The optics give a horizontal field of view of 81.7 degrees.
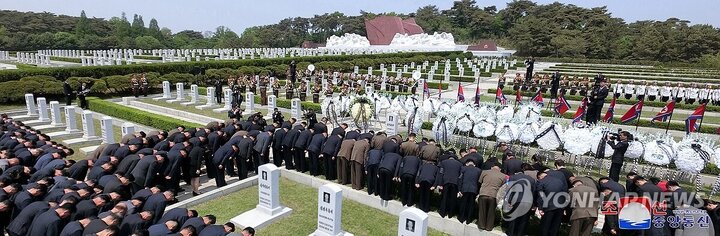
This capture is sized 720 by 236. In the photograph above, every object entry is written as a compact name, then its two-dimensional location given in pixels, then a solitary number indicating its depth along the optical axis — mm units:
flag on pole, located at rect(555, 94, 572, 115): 14195
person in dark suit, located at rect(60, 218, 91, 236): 5148
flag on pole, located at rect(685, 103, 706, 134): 11414
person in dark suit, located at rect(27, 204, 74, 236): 5395
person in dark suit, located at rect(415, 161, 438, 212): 7637
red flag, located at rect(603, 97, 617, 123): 13384
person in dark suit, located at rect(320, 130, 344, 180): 9266
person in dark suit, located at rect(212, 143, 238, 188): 8984
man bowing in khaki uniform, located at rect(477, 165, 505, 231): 6977
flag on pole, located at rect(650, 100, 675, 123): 12109
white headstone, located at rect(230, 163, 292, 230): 7598
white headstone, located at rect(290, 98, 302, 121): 16016
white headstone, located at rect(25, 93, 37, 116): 15859
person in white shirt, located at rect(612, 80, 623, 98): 22447
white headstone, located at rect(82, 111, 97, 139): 12742
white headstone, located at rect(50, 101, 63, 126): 14477
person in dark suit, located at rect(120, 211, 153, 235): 5367
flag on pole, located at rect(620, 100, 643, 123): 12390
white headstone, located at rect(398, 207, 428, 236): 5832
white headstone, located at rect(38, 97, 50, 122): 15016
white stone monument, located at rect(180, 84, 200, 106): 19109
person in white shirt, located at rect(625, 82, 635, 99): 22281
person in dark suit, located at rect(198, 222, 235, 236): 5176
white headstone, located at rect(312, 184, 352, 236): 6780
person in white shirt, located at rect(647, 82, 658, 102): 21766
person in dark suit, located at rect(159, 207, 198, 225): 5506
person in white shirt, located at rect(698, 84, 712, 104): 20656
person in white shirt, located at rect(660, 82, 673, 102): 21250
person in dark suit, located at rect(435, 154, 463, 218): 7441
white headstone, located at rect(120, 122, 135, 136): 11297
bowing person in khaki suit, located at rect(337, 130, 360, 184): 8953
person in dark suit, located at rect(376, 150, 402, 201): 8031
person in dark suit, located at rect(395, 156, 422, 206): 7801
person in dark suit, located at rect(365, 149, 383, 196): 8305
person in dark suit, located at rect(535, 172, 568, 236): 6648
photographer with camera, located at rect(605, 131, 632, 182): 9109
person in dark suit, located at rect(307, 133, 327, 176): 9422
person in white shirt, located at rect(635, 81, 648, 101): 21823
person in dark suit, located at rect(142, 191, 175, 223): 6074
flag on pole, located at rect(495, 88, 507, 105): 16131
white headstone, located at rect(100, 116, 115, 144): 11883
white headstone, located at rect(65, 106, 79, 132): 13414
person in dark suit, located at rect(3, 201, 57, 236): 5680
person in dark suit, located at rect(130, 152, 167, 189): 7730
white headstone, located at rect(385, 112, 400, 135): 13133
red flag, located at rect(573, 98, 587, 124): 12905
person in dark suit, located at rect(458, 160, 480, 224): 7219
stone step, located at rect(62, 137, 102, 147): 12571
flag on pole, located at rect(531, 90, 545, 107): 15516
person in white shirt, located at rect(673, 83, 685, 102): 21078
